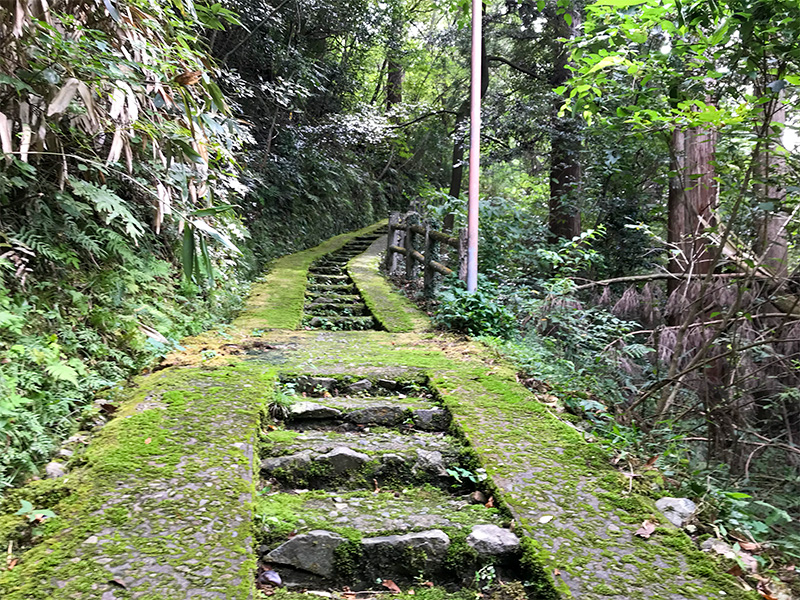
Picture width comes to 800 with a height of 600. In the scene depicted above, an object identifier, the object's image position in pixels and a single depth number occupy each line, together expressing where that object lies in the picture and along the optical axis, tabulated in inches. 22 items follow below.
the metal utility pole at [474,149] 193.8
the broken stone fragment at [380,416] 115.8
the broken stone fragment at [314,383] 131.6
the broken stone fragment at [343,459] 94.9
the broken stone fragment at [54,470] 80.9
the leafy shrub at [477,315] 187.8
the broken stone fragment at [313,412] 114.3
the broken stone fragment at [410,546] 73.6
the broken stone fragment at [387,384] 134.5
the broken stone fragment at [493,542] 74.4
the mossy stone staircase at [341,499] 65.0
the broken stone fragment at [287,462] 92.4
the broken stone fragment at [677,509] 81.2
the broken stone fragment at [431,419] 116.0
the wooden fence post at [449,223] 459.0
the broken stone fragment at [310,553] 71.5
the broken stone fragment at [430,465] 96.6
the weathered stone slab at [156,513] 60.3
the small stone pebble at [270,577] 68.7
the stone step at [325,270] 360.2
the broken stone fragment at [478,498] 88.8
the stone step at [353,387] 131.5
